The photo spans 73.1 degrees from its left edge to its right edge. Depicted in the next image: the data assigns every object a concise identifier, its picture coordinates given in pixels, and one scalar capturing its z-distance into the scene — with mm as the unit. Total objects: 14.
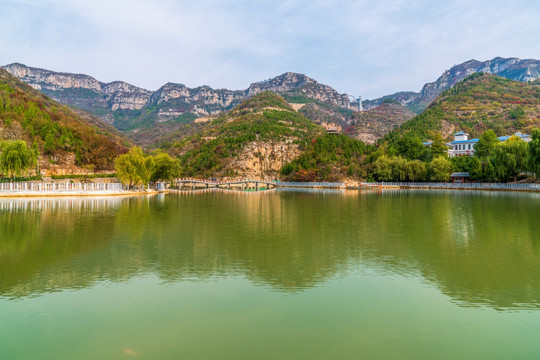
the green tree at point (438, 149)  114625
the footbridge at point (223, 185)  121762
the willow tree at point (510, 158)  79688
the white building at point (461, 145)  125100
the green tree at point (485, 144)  103450
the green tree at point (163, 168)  83938
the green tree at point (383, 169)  108438
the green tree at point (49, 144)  93625
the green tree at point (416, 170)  102688
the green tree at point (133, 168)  71250
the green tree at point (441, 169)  97556
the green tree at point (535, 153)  69875
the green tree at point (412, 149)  117875
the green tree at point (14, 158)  63531
